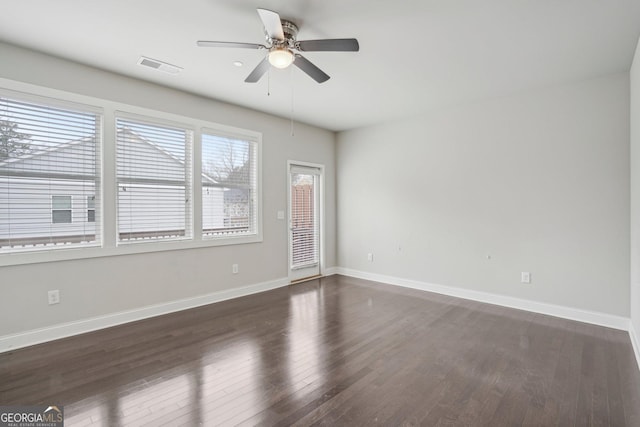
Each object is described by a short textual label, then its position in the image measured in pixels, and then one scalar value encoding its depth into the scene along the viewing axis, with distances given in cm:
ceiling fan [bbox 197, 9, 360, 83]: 226
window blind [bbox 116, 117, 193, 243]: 360
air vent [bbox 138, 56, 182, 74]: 317
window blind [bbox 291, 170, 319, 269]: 554
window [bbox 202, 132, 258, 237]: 436
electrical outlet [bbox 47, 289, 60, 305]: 310
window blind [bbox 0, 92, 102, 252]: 290
